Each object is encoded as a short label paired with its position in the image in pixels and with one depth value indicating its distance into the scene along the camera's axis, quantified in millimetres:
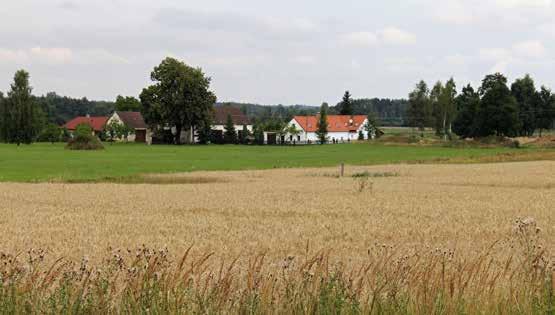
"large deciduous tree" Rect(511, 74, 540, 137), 160875
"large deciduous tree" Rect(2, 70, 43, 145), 136250
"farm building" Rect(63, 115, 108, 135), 184250
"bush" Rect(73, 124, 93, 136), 111562
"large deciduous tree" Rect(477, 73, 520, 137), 134250
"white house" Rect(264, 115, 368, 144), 183750
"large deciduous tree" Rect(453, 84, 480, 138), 144300
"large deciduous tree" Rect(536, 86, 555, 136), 163375
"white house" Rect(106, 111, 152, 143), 167162
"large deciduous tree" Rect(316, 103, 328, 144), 171050
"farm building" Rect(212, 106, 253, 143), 177250
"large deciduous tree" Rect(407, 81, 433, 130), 180375
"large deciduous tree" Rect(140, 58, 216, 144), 138000
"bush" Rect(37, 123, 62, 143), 162875
